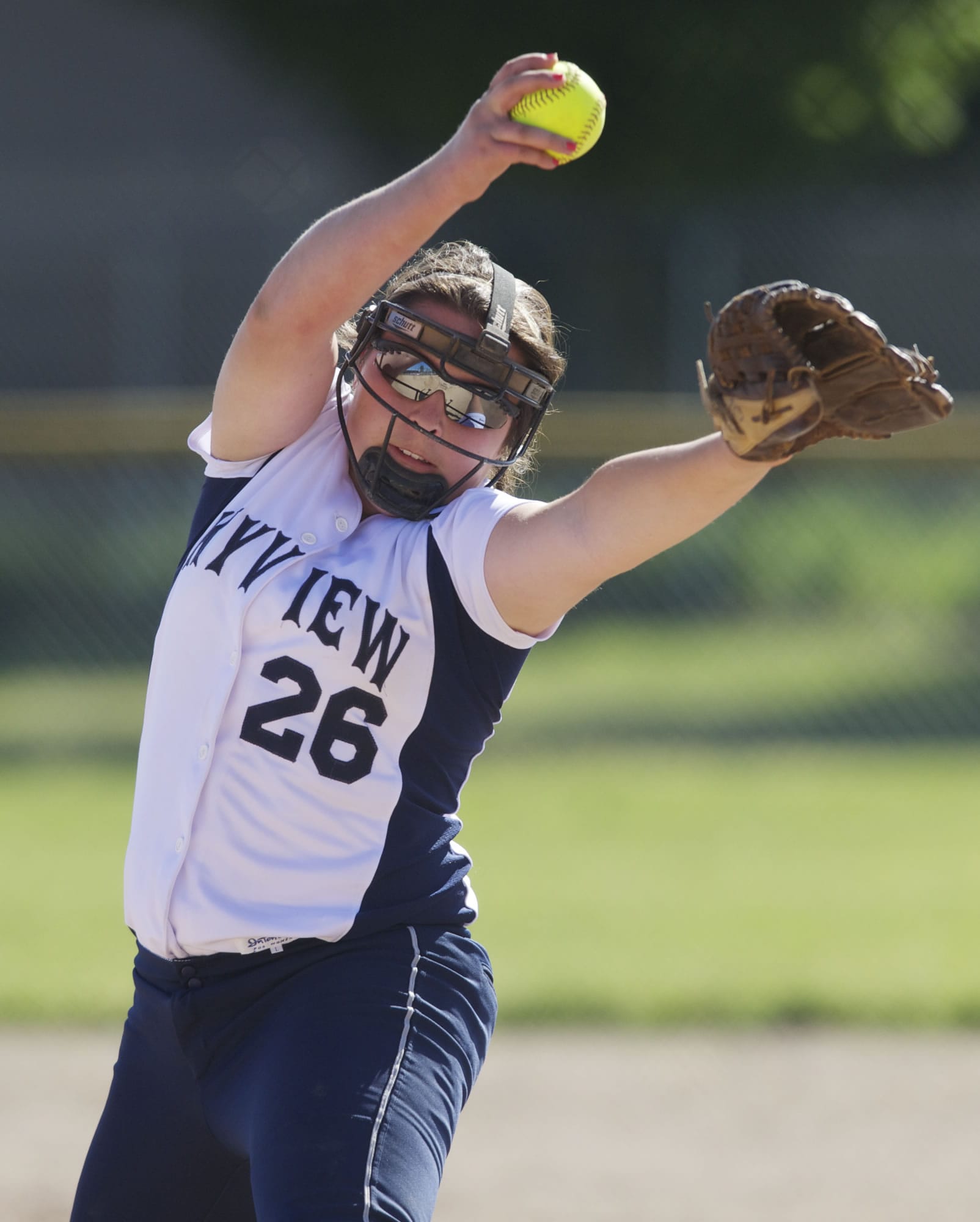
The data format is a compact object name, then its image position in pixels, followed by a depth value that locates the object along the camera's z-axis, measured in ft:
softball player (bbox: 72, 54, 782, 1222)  51.09
